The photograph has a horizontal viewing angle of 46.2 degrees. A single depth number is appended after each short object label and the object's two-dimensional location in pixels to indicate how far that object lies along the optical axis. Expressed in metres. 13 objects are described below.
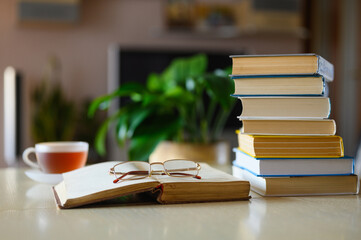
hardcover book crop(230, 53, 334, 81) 0.67
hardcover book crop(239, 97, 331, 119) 0.68
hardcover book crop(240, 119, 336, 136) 0.69
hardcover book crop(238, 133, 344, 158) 0.68
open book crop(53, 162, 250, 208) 0.59
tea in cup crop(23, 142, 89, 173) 0.81
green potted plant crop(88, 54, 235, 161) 1.26
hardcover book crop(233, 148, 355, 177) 0.68
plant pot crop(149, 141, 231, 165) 1.31
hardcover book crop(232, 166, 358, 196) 0.68
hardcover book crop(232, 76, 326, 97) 0.68
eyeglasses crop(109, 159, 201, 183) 0.65
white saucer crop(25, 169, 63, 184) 0.79
